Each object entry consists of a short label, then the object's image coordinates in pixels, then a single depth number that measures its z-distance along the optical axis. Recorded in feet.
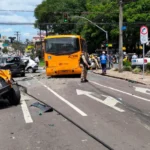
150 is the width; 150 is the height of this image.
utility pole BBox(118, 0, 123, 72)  90.48
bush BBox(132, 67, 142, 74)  84.66
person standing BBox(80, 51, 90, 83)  64.23
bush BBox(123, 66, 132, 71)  94.00
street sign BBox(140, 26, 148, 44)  68.54
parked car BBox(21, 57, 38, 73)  111.65
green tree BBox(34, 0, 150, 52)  173.88
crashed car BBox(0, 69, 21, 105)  36.13
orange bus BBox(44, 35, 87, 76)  76.43
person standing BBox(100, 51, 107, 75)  86.12
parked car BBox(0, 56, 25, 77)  88.79
